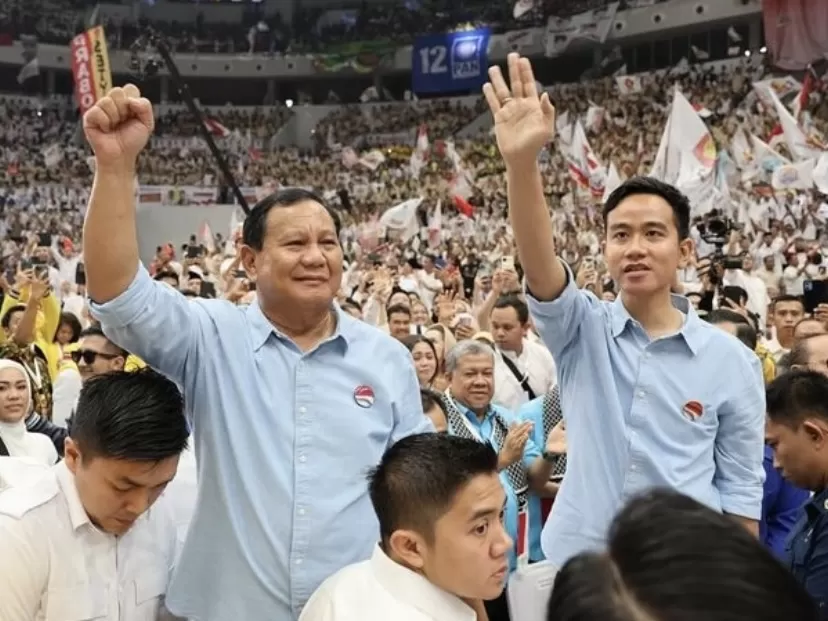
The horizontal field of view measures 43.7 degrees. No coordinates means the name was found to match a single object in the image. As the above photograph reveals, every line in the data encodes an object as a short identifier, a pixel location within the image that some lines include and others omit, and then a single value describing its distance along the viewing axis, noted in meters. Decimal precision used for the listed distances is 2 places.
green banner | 34.91
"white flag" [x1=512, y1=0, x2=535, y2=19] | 29.58
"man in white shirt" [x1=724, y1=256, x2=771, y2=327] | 9.09
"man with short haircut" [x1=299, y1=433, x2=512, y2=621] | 1.83
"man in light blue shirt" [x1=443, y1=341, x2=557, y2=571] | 3.92
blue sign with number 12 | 31.09
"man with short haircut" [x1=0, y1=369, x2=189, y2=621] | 1.94
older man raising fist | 2.07
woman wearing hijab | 4.05
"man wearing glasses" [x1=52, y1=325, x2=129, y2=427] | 3.91
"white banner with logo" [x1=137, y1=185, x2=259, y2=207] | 29.47
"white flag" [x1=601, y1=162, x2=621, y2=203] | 13.79
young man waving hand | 2.41
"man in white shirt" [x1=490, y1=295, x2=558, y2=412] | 5.28
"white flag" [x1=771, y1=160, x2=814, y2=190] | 12.00
